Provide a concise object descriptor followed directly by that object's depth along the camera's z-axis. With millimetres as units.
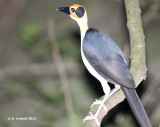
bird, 5996
